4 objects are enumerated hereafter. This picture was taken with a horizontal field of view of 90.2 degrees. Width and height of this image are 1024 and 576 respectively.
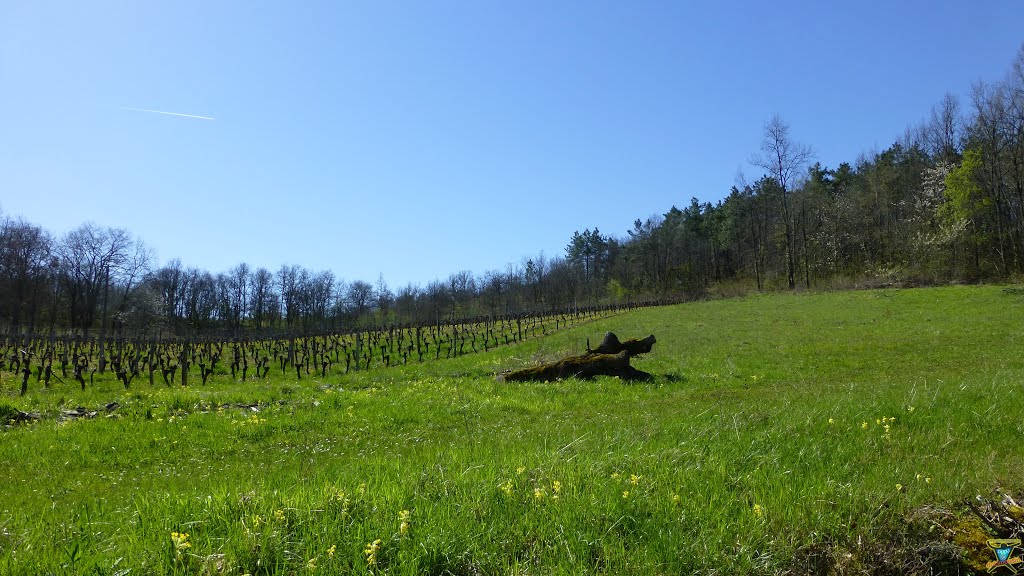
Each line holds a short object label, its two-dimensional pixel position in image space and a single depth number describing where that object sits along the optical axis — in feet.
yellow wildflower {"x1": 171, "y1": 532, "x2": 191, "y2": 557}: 9.55
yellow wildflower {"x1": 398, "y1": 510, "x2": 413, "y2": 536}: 10.62
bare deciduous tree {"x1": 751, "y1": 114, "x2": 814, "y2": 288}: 193.50
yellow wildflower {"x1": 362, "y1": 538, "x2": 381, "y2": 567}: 9.59
